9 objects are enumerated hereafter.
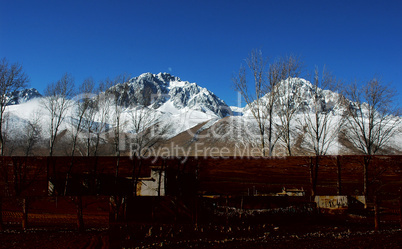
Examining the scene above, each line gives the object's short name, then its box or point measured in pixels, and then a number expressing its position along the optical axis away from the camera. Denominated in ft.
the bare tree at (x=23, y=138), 237.10
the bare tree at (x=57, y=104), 89.18
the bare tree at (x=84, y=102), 87.99
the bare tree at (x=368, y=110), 76.95
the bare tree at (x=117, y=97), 83.35
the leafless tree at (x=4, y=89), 69.82
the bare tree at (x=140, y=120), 90.74
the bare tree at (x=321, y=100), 68.95
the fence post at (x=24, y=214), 17.70
